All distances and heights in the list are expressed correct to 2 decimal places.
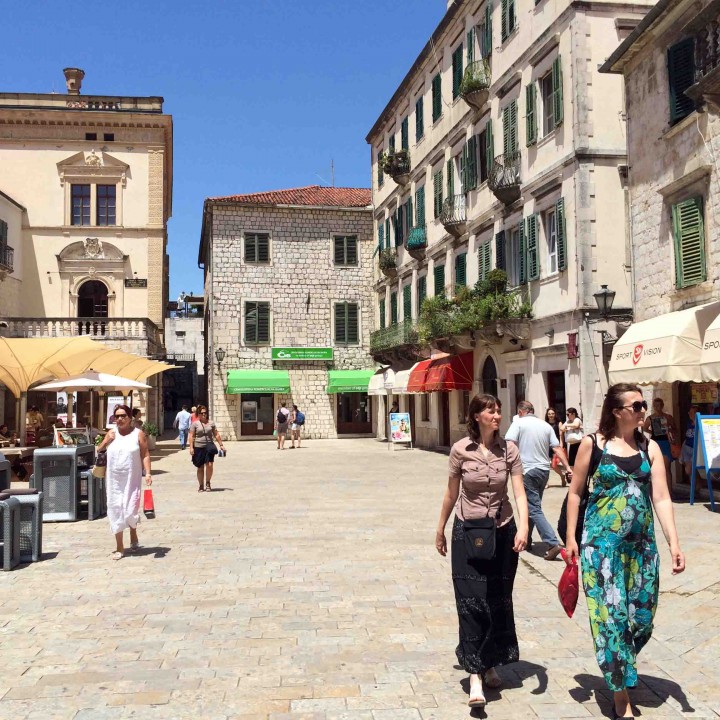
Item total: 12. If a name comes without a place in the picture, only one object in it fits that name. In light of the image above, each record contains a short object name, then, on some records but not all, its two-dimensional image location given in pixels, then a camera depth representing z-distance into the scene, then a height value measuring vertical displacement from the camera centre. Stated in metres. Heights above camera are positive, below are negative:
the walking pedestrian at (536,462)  8.52 -0.73
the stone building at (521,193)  17.36 +5.29
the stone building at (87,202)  35.25 +9.20
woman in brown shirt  4.54 -0.86
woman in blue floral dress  4.17 -0.79
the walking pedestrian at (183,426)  30.58 -0.93
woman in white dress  8.68 -0.88
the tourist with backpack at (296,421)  30.11 -0.83
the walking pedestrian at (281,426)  29.77 -0.99
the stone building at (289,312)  36.00 +4.15
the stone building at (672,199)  12.34 +3.42
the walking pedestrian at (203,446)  14.73 -0.83
